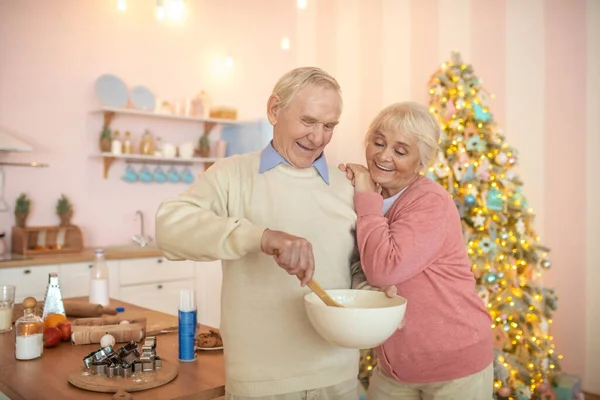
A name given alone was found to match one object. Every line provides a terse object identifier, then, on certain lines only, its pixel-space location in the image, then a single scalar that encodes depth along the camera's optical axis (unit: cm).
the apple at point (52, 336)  178
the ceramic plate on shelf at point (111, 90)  426
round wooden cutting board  139
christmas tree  305
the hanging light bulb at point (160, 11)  420
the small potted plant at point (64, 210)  411
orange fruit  189
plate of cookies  175
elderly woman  141
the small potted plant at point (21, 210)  393
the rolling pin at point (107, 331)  184
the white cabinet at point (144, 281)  348
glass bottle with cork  165
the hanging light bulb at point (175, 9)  469
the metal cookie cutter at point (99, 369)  149
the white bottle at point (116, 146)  424
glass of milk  197
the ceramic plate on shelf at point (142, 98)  445
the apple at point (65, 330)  186
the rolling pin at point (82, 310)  217
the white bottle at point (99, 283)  241
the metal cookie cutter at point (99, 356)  152
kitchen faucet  452
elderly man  128
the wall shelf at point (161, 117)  422
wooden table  138
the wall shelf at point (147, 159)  425
